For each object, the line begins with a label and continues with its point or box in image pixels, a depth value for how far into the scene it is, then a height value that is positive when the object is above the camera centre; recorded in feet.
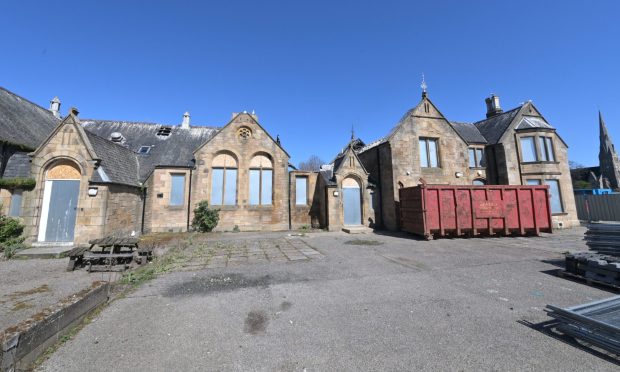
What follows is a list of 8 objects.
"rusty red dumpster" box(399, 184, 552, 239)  42.88 +0.11
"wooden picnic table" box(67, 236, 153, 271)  23.63 -4.21
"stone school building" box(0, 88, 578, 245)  49.39 +10.45
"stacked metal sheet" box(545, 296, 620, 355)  10.43 -5.38
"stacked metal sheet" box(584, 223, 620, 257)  23.35 -2.88
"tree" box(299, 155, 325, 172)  217.89 +44.50
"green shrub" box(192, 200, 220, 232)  51.03 -0.74
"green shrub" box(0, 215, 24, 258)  31.36 -2.41
